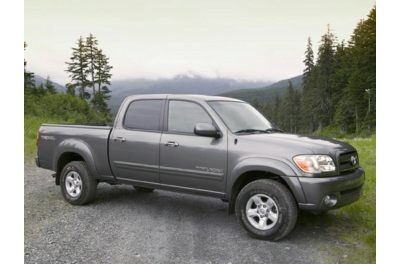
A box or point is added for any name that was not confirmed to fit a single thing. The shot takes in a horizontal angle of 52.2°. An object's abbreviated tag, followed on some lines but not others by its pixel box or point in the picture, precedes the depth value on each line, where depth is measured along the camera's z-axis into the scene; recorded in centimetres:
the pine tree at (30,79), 5179
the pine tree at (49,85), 6084
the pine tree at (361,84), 5490
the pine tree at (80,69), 6962
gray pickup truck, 550
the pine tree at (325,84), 6881
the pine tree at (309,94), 7231
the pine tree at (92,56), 7006
